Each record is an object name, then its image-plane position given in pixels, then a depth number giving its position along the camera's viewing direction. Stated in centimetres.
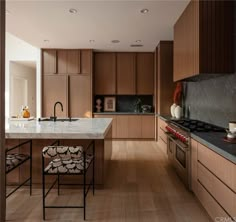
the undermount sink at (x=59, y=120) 325
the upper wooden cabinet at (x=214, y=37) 229
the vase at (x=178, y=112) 390
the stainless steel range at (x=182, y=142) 235
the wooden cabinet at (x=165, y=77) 454
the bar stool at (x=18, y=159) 196
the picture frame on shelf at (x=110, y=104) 571
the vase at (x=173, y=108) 406
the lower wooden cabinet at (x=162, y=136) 391
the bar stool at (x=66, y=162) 185
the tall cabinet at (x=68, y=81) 521
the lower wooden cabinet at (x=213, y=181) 140
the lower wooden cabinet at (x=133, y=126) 533
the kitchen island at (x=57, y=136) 211
